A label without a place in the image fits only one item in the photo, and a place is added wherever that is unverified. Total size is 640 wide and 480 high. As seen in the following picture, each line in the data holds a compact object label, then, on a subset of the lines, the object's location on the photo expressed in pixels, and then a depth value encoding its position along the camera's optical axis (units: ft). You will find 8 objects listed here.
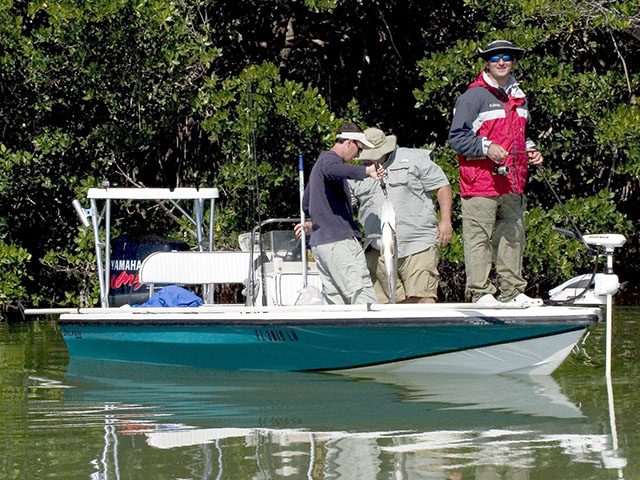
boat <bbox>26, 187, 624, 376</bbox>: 46.93
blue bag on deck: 54.29
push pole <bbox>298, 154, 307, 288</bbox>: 52.90
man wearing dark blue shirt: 48.80
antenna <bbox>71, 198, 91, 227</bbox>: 58.27
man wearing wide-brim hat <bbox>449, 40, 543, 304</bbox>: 47.21
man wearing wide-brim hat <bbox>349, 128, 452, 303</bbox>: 51.19
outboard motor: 62.44
